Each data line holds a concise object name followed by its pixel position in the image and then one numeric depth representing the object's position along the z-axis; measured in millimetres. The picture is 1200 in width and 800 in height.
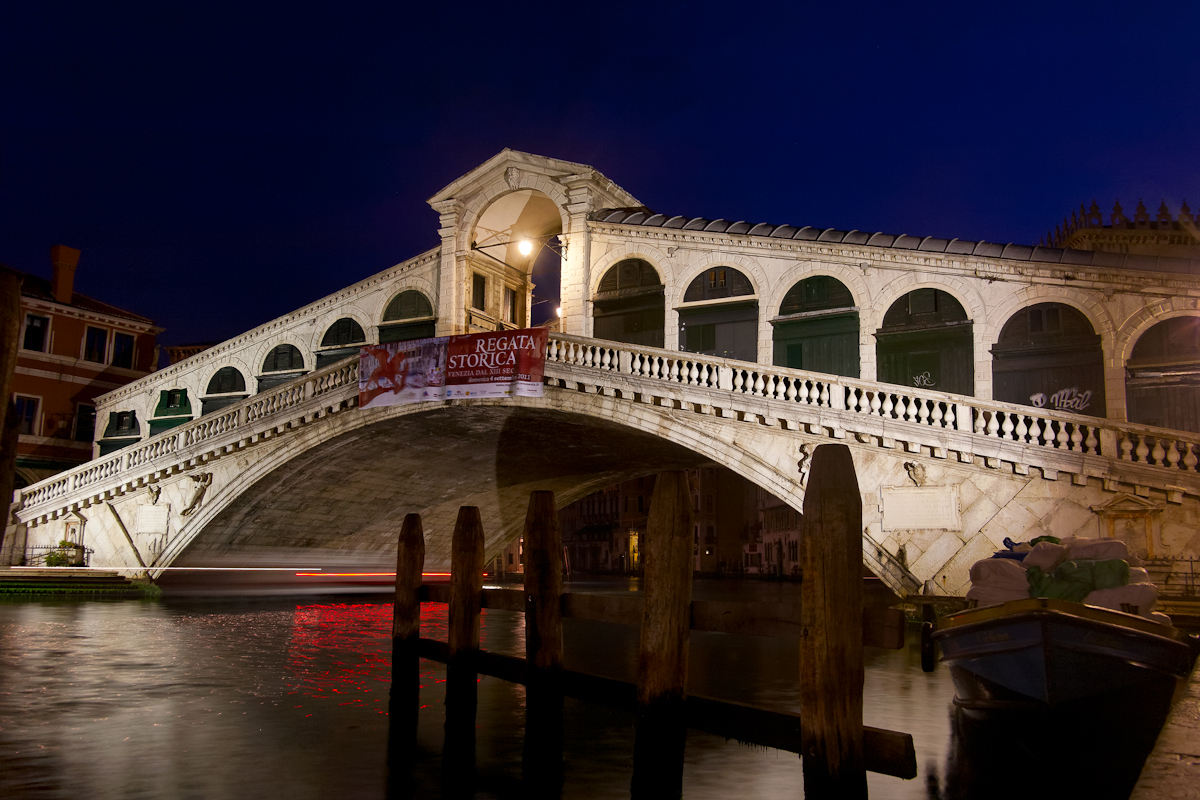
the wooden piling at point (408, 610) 7363
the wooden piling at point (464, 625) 6633
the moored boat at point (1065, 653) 6117
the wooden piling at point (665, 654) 5039
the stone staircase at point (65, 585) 19703
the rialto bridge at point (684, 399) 14578
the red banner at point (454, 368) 18078
